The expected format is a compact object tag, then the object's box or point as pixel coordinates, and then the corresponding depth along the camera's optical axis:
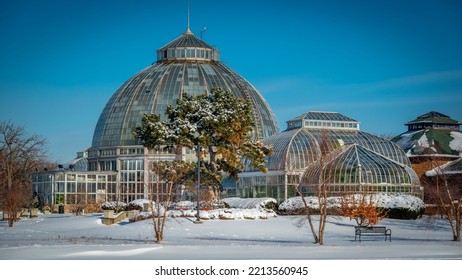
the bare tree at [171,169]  53.45
